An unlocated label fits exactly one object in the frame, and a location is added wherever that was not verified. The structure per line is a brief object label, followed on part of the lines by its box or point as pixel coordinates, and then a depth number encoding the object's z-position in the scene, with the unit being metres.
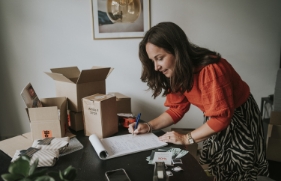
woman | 1.11
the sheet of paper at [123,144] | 1.05
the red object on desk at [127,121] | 1.41
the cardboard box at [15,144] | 1.13
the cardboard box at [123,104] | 1.87
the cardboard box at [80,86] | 1.34
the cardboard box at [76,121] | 1.37
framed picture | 2.12
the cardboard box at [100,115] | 1.22
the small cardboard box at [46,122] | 1.19
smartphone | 0.87
